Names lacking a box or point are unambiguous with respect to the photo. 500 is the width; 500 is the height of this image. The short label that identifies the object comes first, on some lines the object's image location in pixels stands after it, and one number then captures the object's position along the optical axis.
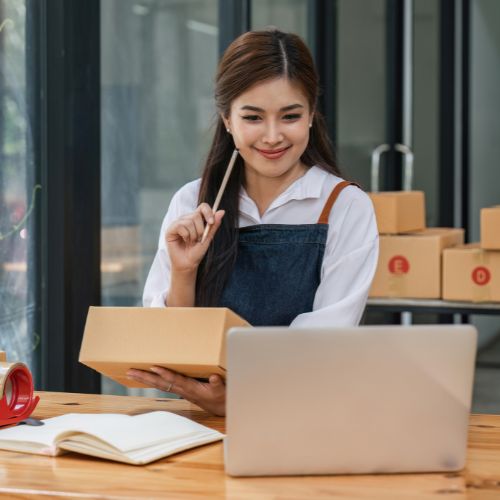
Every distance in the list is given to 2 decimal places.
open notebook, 2.62
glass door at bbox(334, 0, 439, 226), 9.62
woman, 3.66
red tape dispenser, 2.97
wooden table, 2.37
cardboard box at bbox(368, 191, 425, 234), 6.84
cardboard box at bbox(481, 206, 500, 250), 6.45
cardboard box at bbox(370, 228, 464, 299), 6.82
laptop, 2.38
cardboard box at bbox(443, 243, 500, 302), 6.61
